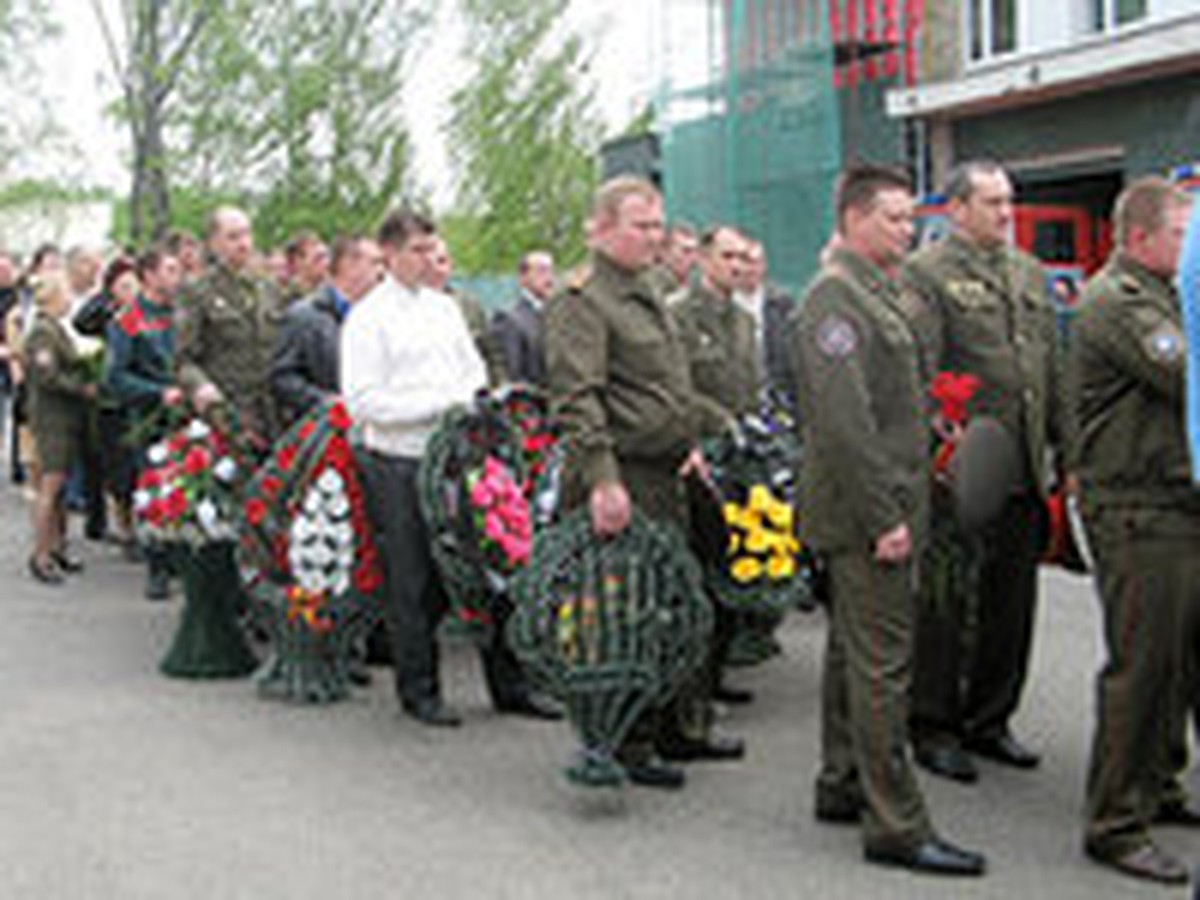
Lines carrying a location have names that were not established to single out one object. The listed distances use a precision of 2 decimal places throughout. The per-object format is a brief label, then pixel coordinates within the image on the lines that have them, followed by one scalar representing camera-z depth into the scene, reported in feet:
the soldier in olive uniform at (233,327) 28.55
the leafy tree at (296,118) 69.67
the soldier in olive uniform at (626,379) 18.15
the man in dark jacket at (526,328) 31.91
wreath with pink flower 21.54
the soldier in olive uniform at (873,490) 15.97
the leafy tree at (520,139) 78.69
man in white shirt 21.71
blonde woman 33.73
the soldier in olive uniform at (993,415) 19.21
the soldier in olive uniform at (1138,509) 15.96
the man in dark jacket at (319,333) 26.37
